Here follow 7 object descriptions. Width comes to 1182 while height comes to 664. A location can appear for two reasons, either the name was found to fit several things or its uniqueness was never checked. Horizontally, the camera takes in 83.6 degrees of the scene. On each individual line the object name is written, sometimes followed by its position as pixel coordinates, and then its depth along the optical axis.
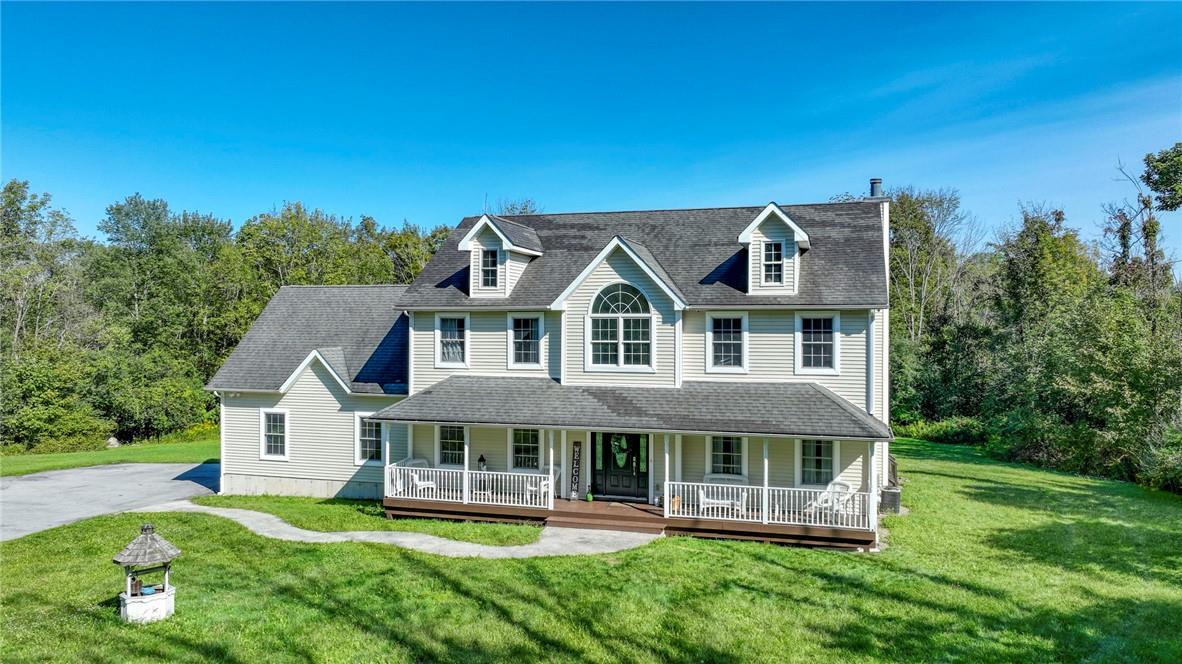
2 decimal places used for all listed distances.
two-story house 16.62
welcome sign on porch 18.39
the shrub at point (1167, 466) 20.95
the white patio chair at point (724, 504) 16.16
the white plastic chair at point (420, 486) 18.09
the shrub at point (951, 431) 36.66
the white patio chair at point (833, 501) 15.62
